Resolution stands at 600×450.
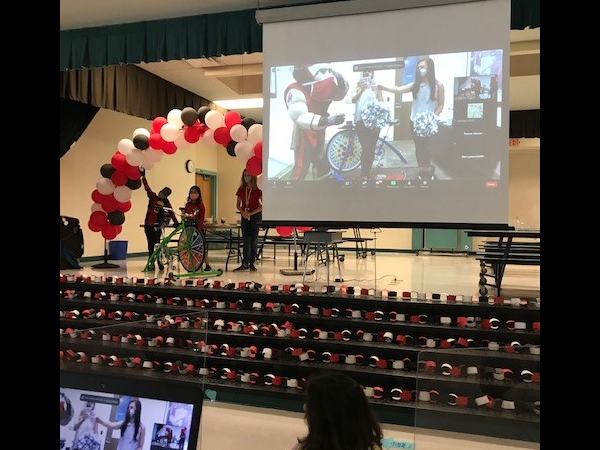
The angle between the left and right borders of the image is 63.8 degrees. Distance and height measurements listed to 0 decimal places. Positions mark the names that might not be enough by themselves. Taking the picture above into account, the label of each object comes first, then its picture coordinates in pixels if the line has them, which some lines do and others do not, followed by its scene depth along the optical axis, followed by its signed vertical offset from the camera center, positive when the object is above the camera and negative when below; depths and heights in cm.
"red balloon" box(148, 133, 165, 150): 591 +101
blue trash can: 820 -46
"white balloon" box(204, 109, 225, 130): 535 +116
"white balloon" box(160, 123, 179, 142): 570 +108
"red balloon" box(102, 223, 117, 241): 668 -12
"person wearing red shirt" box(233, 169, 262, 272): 612 +25
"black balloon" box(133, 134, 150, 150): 596 +100
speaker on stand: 669 -30
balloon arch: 508 +88
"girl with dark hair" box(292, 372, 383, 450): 115 -47
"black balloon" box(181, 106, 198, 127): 552 +122
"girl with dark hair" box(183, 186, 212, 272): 620 +17
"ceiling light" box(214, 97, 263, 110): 918 +239
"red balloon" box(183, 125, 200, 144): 562 +104
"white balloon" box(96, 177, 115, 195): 641 +48
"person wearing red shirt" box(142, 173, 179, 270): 657 +14
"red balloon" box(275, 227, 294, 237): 658 -10
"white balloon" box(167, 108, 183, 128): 577 +125
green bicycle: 590 -31
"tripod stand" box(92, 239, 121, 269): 699 -64
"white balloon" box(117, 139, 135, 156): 612 +97
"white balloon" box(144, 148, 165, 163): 609 +87
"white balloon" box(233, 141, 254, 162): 506 +78
